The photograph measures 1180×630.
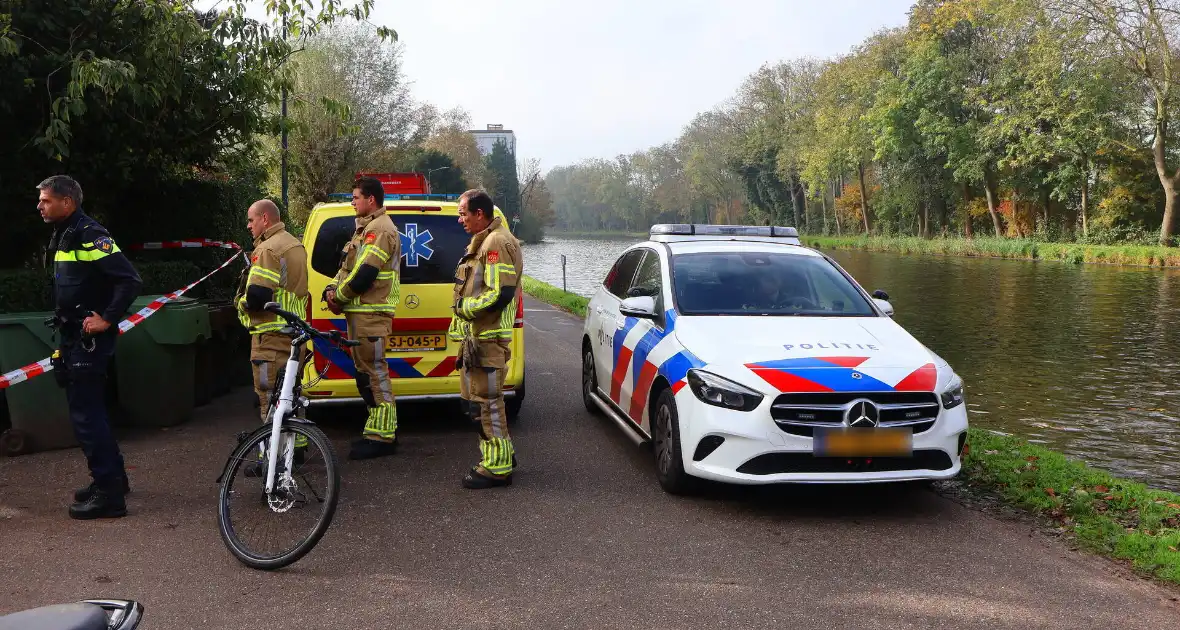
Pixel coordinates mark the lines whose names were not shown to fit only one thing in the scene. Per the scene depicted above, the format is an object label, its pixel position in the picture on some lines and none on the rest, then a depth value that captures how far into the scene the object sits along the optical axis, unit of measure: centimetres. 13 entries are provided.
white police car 515
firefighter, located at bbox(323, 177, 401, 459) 621
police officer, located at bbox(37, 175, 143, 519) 506
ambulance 695
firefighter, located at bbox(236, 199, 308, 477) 604
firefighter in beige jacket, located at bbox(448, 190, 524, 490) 573
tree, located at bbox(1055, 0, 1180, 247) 3484
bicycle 447
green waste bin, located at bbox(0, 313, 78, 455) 643
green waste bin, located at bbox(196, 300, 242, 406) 834
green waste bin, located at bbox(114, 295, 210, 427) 709
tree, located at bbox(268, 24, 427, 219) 4312
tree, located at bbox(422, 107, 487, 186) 8494
